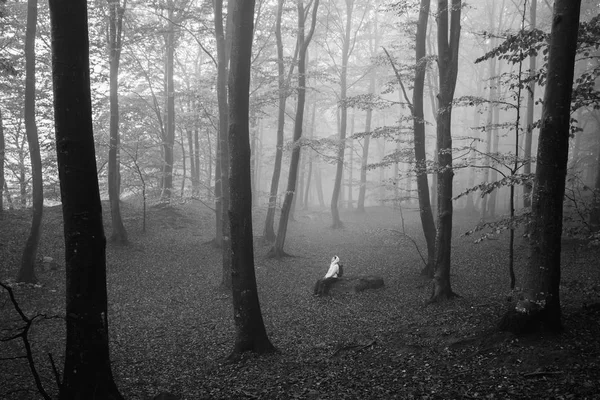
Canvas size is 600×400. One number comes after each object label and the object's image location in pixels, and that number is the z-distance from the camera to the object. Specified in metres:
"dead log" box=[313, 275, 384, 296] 11.20
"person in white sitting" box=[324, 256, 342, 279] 11.73
